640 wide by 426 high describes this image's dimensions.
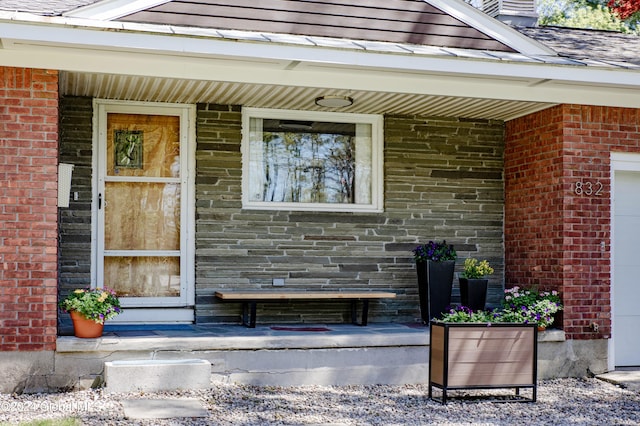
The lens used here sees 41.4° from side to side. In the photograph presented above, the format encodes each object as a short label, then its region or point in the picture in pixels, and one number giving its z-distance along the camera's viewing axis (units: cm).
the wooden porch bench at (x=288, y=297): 828
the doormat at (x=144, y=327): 811
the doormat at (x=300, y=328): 837
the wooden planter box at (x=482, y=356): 675
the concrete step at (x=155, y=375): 679
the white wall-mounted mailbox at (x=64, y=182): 736
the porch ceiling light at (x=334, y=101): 841
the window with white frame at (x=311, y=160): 898
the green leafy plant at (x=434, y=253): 888
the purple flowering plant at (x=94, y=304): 710
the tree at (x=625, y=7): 1390
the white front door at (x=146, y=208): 855
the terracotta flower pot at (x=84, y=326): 714
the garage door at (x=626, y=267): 874
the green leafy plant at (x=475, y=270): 889
